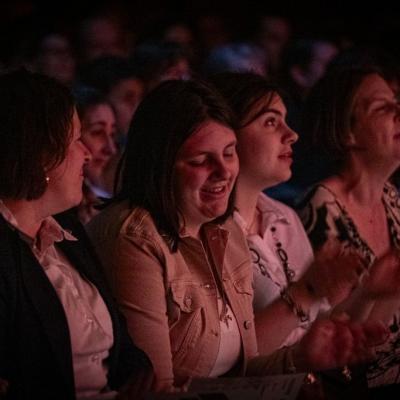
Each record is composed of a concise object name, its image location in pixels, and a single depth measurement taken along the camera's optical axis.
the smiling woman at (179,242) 5.98
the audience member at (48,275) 5.25
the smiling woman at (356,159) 7.90
